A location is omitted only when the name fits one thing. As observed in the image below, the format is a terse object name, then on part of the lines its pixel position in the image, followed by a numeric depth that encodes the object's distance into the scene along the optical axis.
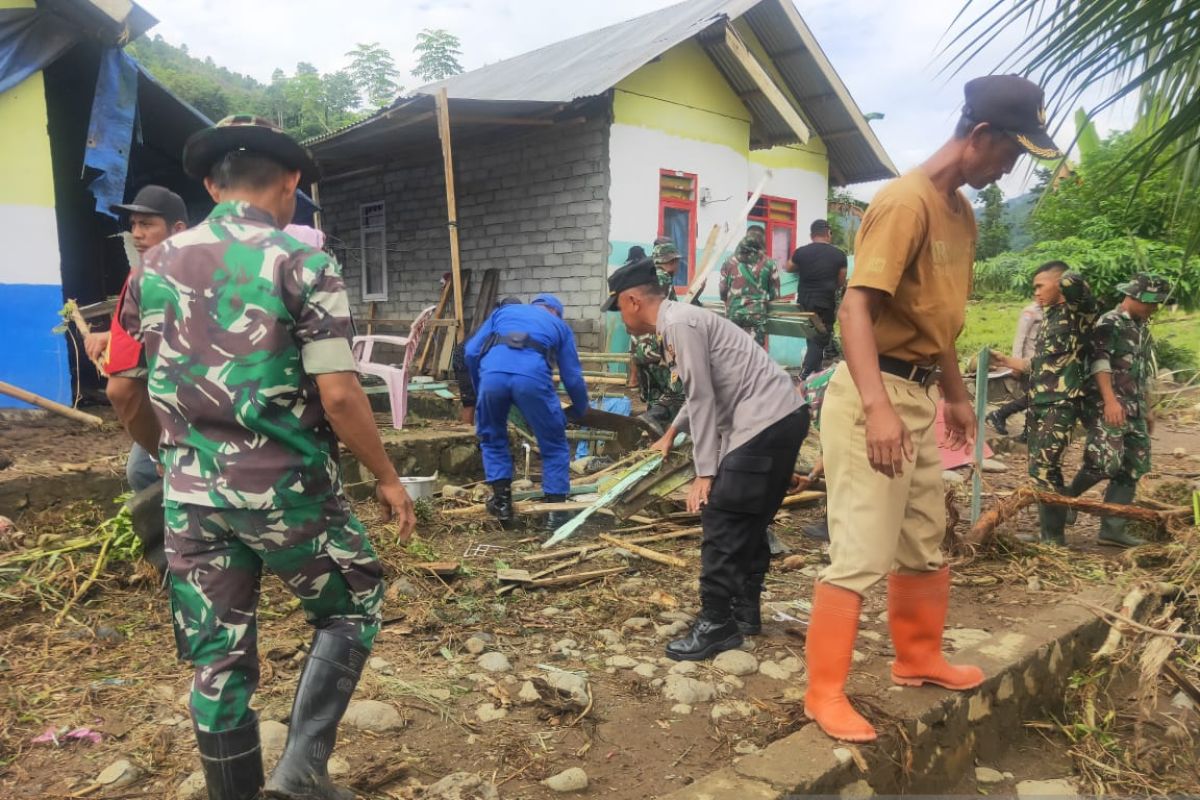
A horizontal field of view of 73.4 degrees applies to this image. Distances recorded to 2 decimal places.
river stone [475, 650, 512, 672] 3.28
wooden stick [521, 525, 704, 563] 4.70
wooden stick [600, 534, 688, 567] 4.64
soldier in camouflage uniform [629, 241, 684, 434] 7.31
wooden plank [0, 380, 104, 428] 6.10
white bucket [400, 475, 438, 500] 5.64
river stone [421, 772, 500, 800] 2.34
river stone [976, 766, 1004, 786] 2.94
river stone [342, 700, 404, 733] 2.72
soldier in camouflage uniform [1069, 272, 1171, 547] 4.99
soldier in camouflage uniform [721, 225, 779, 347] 8.88
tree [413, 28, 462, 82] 47.84
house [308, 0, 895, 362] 10.68
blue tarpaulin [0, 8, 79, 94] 6.46
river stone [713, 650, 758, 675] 3.25
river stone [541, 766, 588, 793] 2.41
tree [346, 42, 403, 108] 52.69
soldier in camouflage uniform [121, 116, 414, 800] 1.92
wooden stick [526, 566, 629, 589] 4.28
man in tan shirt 2.33
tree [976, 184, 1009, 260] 27.42
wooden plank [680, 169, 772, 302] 10.27
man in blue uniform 5.30
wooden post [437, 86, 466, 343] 8.85
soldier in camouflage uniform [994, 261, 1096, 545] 5.09
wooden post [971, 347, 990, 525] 4.52
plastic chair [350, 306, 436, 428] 7.61
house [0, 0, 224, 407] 6.64
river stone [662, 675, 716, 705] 3.02
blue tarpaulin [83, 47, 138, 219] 6.86
